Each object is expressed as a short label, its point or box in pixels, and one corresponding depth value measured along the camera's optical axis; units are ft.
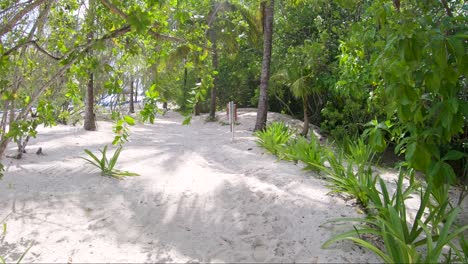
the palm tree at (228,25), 47.19
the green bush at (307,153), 15.62
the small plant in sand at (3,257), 8.00
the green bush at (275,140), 20.10
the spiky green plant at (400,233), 7.65
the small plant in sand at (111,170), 15.01
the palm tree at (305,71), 29.43
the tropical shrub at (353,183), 10.89
